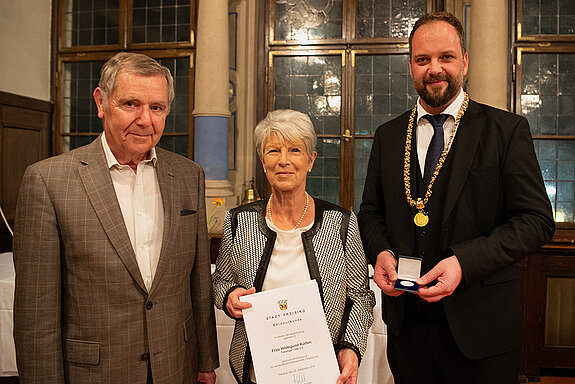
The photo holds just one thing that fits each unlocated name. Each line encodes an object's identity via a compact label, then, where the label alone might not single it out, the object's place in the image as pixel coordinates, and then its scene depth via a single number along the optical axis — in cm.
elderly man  137
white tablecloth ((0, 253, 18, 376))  256
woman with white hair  149
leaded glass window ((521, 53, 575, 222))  447
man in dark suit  144
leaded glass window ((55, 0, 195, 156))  500
